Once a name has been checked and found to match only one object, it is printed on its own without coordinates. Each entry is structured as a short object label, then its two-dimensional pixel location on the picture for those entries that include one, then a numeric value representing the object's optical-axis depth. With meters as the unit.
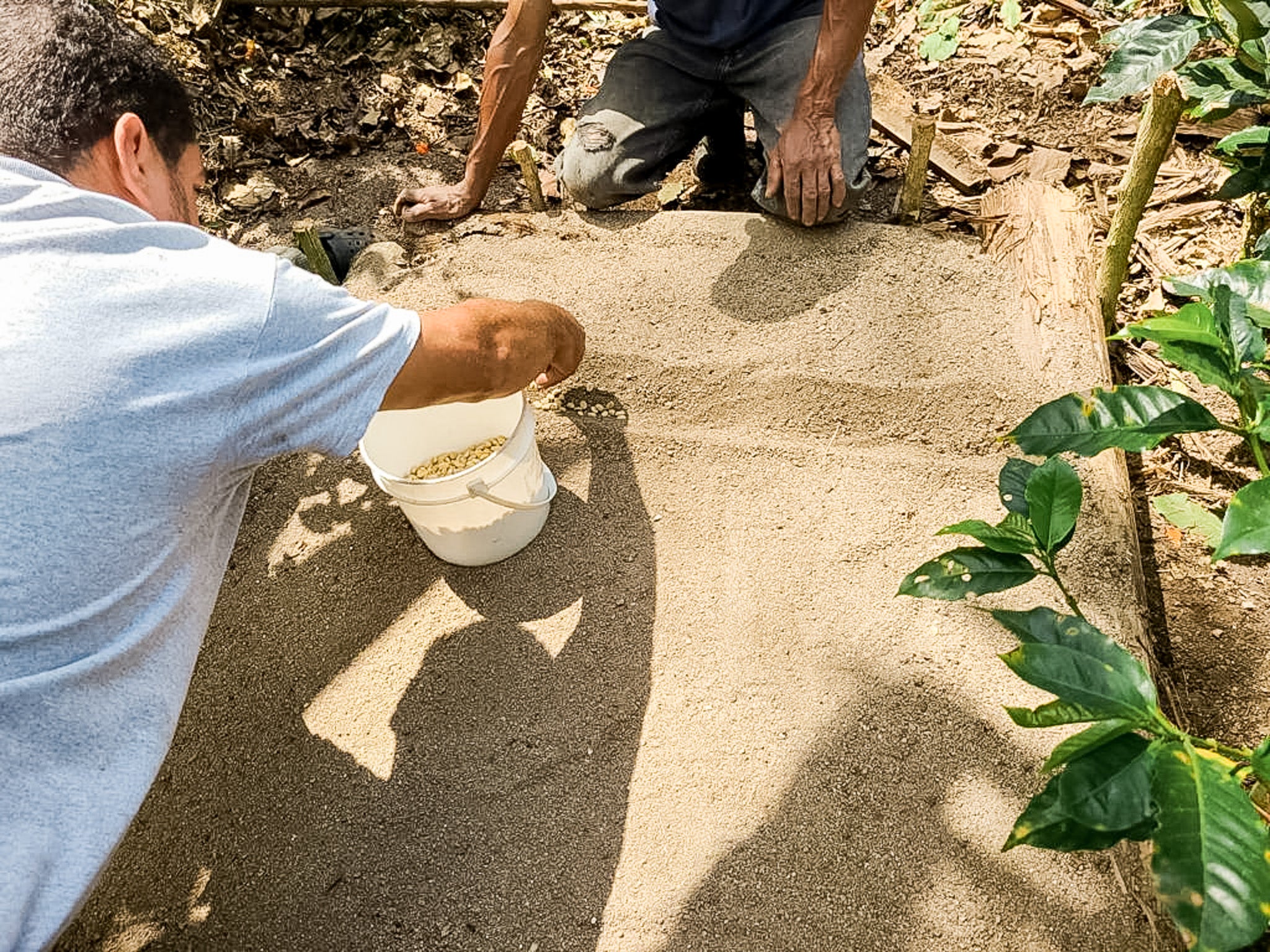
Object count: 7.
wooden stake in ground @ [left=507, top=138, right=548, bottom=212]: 2.68
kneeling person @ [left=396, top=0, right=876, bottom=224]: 2.48
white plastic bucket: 1.83
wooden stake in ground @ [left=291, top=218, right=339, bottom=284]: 2.64
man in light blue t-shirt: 1.18
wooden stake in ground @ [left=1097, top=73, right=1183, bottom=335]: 1.98
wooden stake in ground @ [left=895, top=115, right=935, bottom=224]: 2.39
